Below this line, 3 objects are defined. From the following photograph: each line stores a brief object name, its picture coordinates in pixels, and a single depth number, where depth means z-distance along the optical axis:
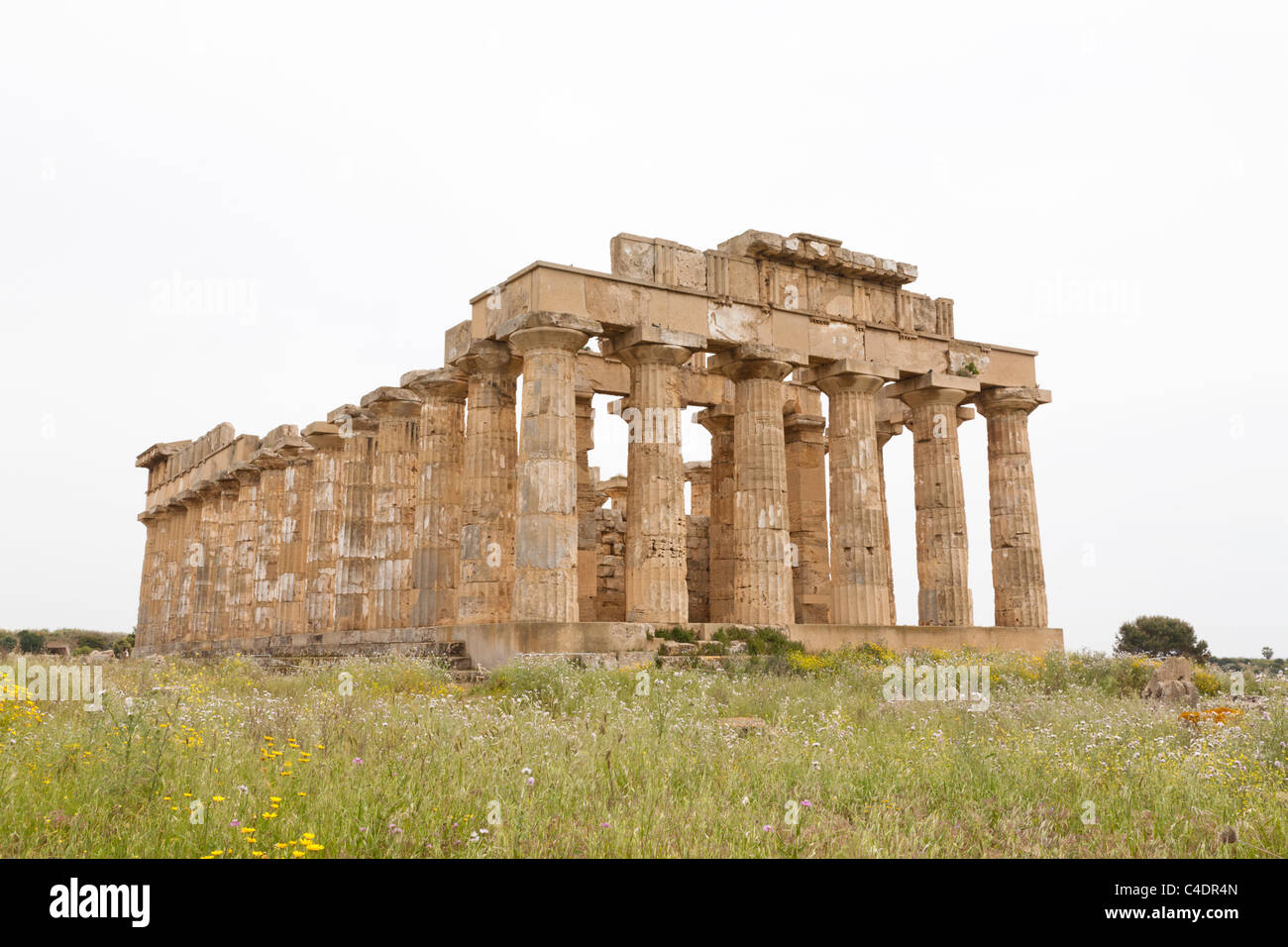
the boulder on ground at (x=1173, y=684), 14.78
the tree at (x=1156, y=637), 52.32
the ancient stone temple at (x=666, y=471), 20.61
